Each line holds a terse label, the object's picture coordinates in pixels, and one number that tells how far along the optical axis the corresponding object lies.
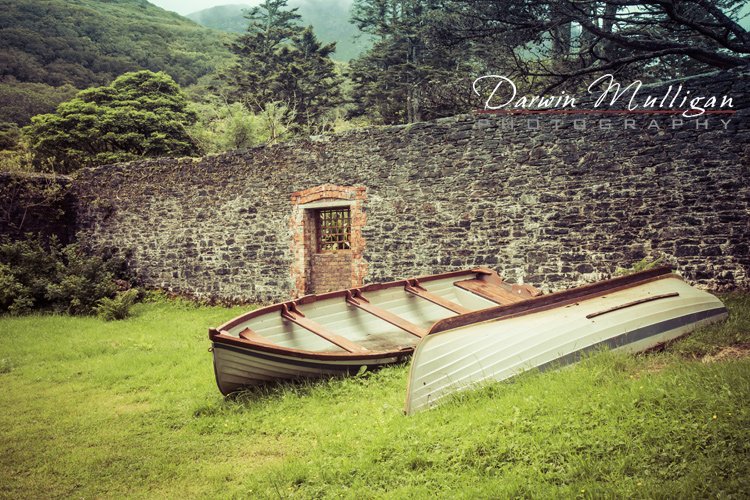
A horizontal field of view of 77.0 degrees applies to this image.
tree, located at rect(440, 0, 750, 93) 8.33
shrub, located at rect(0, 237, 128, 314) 9.08
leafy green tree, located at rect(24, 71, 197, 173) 16.75
